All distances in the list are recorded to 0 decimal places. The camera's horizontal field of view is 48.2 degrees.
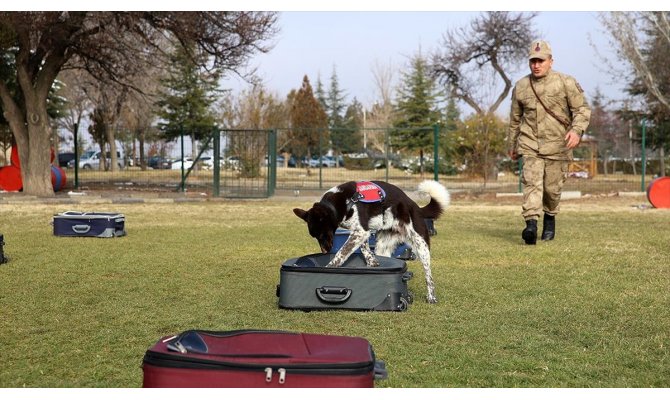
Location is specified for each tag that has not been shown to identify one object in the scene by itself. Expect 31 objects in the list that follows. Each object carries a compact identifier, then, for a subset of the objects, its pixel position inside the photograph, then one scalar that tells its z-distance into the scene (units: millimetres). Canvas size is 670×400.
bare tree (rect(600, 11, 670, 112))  26500
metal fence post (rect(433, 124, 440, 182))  22062
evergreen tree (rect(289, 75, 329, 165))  55762
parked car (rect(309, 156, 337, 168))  28531
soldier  9242
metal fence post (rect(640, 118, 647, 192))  23797
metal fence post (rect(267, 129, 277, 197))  22031
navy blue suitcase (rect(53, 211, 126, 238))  10273
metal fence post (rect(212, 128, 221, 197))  21475
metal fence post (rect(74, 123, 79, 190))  23500
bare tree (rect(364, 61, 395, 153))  55366
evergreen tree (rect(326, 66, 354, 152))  80562
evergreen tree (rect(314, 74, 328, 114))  82812
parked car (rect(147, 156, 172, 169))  25034
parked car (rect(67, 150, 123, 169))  26594
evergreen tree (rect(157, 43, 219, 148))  44216
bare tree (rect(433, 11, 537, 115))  35531
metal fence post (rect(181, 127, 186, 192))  23266
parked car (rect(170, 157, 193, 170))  23875
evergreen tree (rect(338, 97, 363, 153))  29922
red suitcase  2822
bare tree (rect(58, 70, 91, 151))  42441
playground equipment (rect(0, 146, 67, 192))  21547
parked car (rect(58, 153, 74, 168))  35688
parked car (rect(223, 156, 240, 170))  22578
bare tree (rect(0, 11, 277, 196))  19000
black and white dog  5805
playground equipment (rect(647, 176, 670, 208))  16312
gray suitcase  5324
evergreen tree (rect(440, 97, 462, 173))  27719
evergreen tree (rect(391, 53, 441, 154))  45500
